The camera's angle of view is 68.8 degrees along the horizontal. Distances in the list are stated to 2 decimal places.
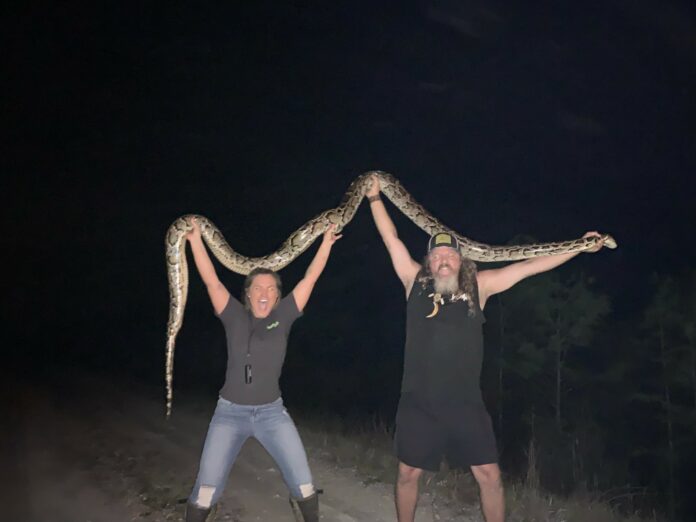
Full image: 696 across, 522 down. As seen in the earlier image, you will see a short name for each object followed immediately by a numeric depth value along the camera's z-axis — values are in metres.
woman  3.67
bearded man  3.81
